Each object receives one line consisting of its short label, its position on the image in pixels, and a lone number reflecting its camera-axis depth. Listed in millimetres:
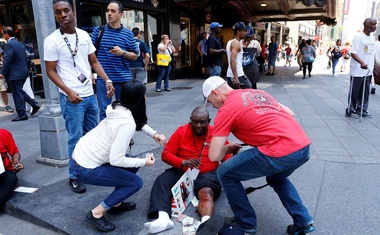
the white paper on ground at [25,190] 3090
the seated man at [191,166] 2551
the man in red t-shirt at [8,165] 2881
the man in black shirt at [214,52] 6820
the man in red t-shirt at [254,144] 2062
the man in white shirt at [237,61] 5078
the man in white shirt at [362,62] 5496
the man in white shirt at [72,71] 2775
